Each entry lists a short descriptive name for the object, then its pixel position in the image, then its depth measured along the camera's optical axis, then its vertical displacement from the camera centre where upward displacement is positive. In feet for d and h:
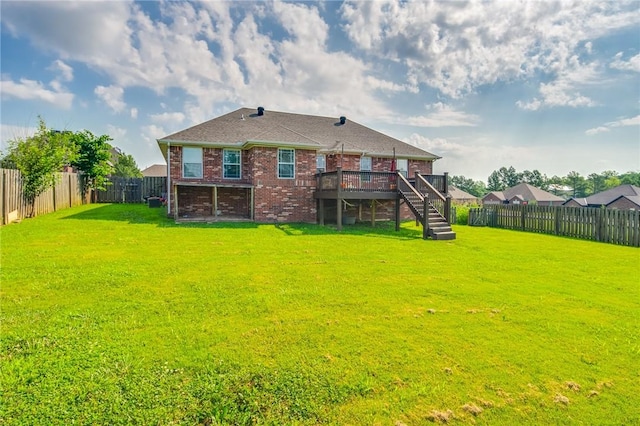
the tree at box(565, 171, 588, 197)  305.12 +20.15
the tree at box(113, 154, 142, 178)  145.61 +19.70
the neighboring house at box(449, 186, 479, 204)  189.07 +5.83
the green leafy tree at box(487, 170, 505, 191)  352.10 +25.44
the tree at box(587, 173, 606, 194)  304.09 +21.24
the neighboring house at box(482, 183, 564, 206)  175.73 +4.83
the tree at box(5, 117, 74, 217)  42.52 +6.53
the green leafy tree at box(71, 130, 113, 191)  69.87 +10.79
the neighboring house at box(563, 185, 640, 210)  105.20 +2.17
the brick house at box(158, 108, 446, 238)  47.29 +4.70
